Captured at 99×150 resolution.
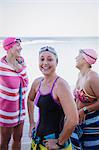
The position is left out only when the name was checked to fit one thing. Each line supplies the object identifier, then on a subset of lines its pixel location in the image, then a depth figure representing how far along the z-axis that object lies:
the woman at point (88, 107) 1.76
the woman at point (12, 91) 1.89
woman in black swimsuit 1.16
